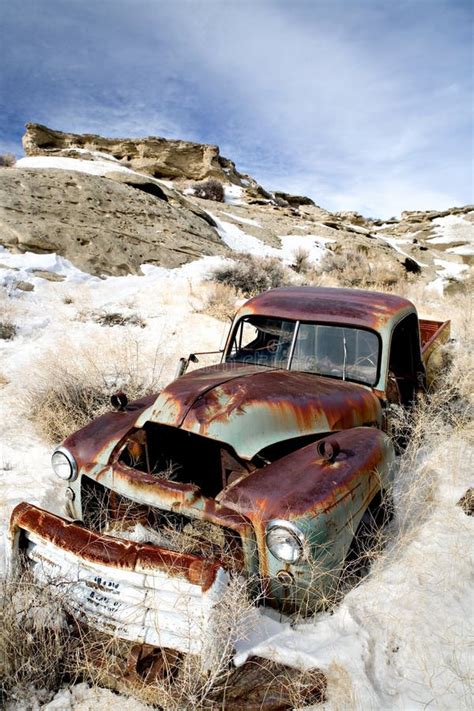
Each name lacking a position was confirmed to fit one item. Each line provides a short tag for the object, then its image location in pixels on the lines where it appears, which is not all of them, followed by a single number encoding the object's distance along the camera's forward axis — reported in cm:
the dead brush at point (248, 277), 1071
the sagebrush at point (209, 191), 2483
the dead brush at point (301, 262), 1416
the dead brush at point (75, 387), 464
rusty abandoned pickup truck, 202
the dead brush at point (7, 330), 694
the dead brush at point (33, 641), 192
